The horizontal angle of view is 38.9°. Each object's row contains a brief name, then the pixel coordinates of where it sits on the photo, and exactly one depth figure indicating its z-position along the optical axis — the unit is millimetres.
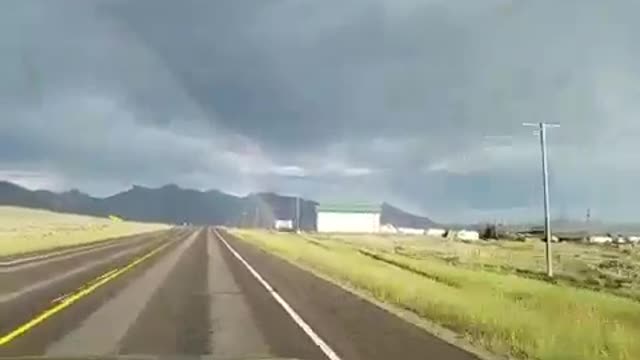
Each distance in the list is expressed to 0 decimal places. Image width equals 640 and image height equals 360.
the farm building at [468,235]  148450
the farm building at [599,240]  135400
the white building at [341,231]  197750
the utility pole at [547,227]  50575
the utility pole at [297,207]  155500
